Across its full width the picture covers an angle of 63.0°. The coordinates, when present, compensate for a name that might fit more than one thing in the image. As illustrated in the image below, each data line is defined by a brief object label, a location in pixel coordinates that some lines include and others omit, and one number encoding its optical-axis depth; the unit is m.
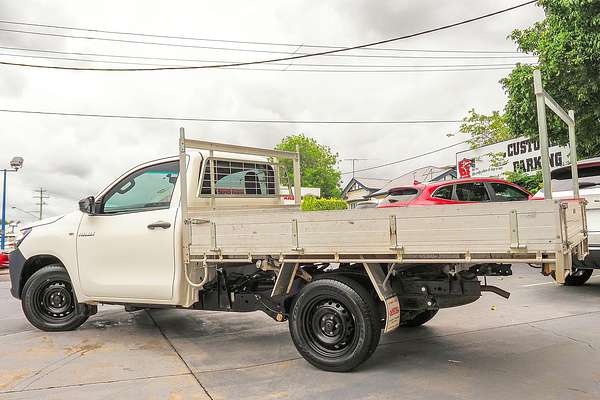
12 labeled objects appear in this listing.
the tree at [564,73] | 10.20
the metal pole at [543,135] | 3.50
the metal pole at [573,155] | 4.71
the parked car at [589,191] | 6.54
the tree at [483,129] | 28.30
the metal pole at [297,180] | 6.48
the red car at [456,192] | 8.99
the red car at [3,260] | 15.51
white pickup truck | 3.57
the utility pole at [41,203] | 62.49
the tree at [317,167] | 65.94
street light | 23.34
